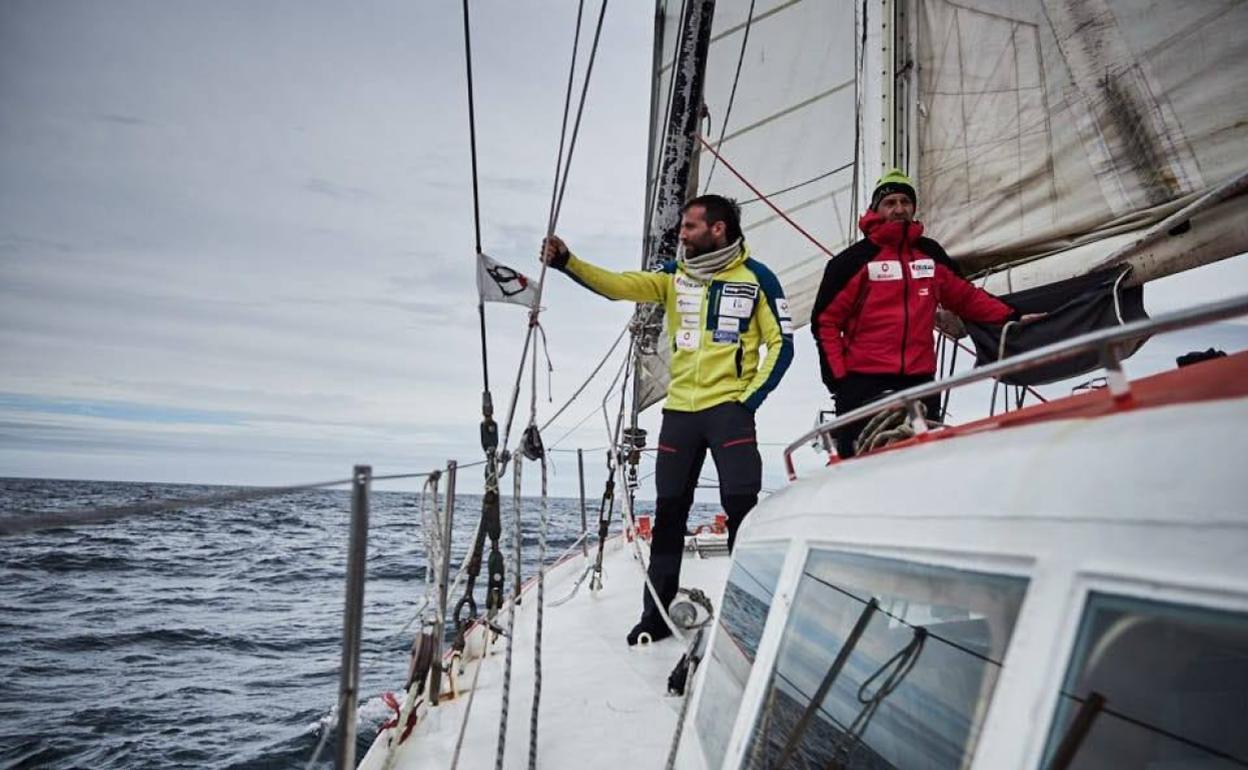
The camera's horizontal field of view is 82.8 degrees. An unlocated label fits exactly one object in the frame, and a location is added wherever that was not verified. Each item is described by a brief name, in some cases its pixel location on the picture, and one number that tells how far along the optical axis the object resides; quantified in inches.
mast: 140.3
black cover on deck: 125.2
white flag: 111.8
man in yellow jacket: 117.0
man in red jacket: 113.5
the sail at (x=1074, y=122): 119.3
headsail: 232.5
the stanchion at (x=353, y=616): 54.3
